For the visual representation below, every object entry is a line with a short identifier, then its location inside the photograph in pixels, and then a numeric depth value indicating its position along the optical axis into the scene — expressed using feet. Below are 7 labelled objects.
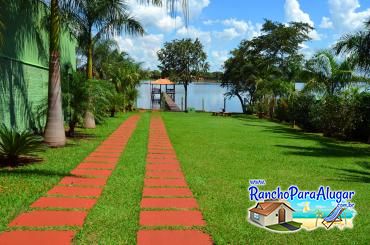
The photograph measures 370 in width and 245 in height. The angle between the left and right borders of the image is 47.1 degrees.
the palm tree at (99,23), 46.96
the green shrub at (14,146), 26.37
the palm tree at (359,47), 45.91
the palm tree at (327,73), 62.59
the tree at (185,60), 133.39
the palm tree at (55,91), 33.91
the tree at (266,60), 110.22
